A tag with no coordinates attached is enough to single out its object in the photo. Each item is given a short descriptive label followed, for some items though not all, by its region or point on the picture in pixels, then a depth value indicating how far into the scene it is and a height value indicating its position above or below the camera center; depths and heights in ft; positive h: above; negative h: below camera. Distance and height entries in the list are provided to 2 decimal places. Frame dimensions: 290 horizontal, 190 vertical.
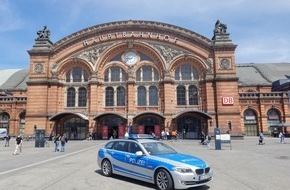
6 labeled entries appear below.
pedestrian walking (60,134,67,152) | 57.01 -6.21
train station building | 102.14 +20.02
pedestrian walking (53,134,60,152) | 56.02 -5.74
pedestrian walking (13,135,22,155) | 52.04 -5.79
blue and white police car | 20.83 -5.06
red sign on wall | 99.70 +9.40
